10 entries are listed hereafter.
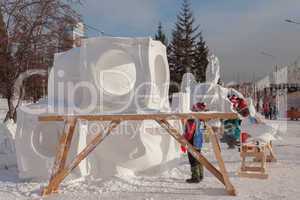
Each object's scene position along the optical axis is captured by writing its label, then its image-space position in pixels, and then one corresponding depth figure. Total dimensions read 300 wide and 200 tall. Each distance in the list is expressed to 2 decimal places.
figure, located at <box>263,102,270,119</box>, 31.16
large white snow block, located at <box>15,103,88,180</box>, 8.16
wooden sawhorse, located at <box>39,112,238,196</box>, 6.96
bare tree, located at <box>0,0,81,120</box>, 12.34
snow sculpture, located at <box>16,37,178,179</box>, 8.26
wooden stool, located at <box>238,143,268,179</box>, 8.38
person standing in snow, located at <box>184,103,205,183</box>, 7.84
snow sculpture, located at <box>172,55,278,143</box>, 18.87
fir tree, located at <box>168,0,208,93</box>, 48.28
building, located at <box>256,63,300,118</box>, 38.19
